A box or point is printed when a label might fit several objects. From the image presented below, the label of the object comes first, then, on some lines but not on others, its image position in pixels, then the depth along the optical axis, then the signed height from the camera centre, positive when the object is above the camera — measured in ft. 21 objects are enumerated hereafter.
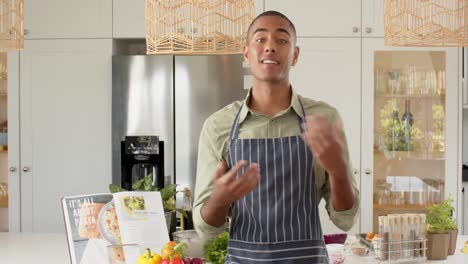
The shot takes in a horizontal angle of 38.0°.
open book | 7.16 -1.03
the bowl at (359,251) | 8.79 -1.57
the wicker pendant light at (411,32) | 9.20 +1.34
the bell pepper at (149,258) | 6.71 -1.29
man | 5.70 -0.33
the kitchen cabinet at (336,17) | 14.52 +2.40
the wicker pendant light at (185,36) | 8.73 +1.26
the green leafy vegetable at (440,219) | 8.63 -1.16
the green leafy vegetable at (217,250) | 7.63 -1.36
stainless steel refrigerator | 14.14 +0.69
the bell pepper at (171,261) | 6.76 -1.32
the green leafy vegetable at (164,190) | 8.52 -0.78
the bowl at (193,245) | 8.25 -1.41
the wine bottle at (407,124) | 14.90 +0.12
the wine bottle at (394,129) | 14.84 +0.01
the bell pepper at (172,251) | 6.89 -1.26
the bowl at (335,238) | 8.78 -1.41
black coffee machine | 14.26 -0.64
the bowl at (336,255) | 7.99 -1.49
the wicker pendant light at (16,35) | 9.19 +1.27
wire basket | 8.23 -1.47
